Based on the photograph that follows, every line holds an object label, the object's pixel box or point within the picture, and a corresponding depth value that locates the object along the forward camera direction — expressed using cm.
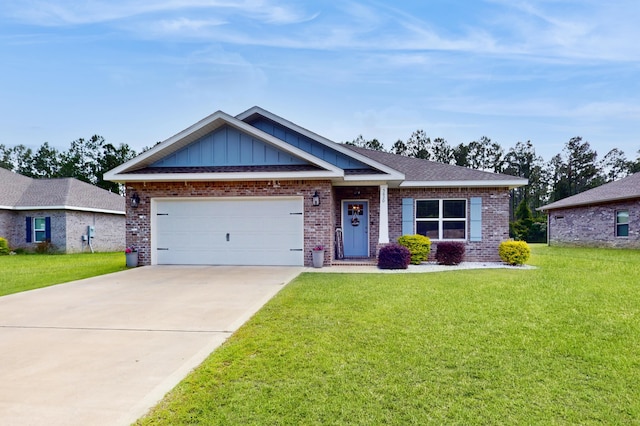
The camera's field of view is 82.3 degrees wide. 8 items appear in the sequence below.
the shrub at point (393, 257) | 1078
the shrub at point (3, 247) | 1843
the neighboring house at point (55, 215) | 1973
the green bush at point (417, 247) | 1193
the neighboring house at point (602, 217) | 1830
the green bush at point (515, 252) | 1155
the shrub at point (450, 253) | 1178
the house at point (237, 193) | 1111
